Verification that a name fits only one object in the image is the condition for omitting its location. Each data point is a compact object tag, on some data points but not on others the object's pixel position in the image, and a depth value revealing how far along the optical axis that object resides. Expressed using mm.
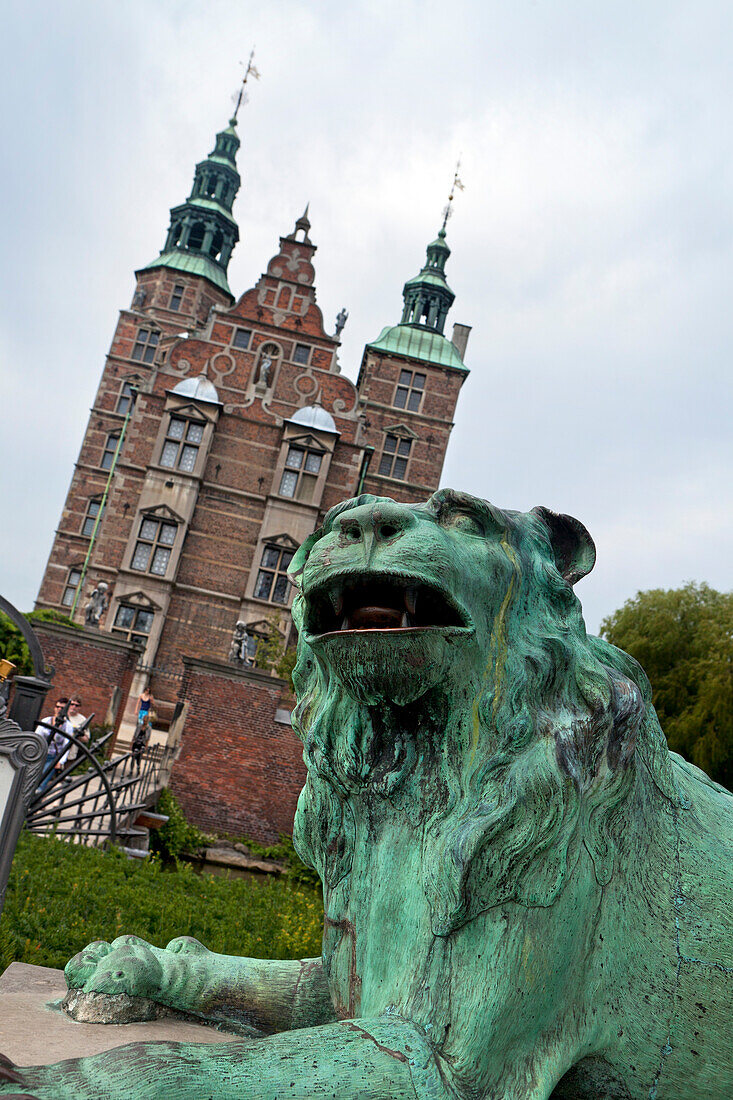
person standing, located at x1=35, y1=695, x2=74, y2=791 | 9837
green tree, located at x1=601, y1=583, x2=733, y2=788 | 20031
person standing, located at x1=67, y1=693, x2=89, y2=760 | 13558
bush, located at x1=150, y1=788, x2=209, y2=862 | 13789
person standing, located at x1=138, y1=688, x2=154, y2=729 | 19594
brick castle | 25797
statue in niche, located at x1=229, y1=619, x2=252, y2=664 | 20609
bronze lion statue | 1537
